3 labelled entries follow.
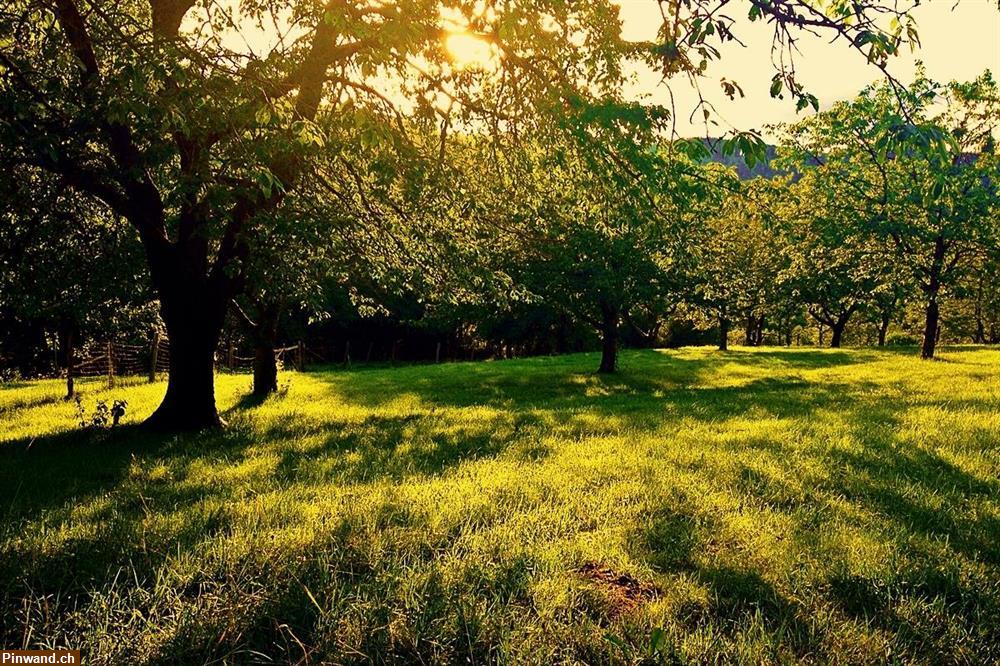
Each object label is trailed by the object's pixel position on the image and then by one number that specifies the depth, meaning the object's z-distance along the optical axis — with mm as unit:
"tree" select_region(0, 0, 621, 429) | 5508
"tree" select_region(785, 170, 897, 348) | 21844
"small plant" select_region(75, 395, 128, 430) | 10211
